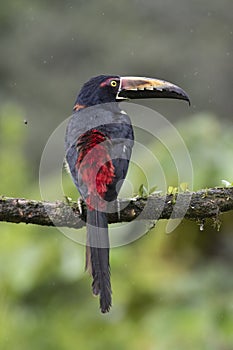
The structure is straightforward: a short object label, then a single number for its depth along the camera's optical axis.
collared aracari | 7.32
